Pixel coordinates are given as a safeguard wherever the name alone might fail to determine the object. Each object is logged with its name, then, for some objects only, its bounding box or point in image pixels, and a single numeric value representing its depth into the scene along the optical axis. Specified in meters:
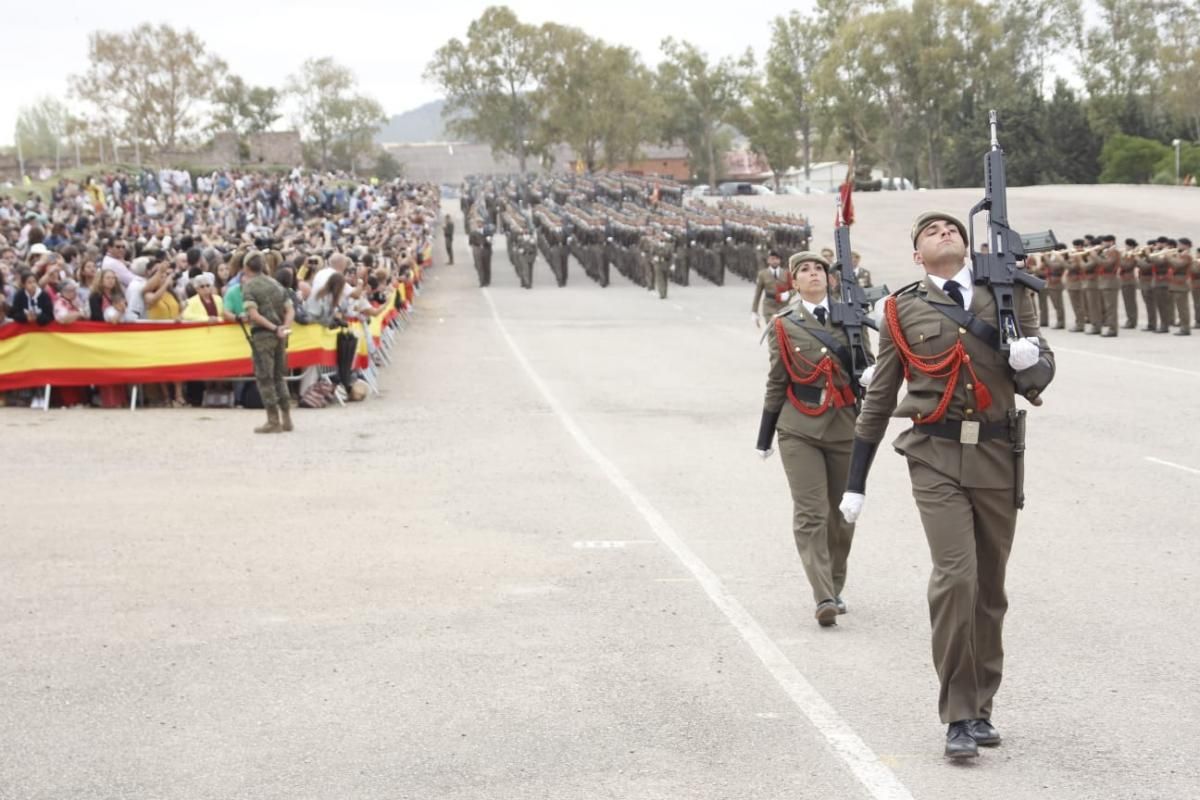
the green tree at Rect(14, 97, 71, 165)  124.63
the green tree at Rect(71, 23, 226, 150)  111.06
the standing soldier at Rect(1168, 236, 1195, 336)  26.41
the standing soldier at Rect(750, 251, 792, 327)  20.97
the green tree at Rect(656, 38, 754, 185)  141.00
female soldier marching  7.95
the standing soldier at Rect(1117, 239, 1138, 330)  27.23
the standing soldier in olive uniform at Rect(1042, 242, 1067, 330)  29.13
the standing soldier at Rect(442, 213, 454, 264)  54.59
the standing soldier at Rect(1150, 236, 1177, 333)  26.70
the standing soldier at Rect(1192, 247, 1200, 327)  26.78
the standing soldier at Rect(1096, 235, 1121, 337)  27.06
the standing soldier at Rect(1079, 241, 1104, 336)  27.30
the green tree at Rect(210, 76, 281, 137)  132.12
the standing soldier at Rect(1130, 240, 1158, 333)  26.94
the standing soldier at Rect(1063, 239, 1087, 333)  28.02
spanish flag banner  17.77
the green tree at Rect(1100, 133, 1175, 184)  81.12
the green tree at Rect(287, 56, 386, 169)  145.50
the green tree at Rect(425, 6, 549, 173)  134.62
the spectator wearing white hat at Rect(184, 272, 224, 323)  18.30
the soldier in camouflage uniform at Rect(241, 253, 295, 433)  15.59
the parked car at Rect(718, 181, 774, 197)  92.36
